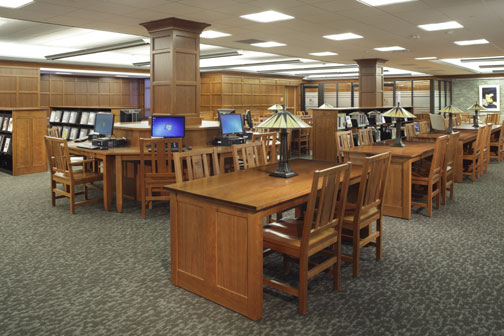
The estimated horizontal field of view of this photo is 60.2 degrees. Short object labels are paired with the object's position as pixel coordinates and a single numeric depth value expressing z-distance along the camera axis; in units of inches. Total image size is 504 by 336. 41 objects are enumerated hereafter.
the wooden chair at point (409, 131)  296.4
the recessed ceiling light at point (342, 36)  308.1
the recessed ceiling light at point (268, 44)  348.4
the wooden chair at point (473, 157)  297.7
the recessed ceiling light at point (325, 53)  406.0
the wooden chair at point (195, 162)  130.1
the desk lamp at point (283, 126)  137.8
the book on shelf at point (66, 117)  416.2
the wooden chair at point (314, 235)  107.7
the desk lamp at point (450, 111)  307.0
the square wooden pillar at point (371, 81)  455.2
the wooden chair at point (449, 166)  224.1
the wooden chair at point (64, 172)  210.7
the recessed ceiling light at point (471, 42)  332.6
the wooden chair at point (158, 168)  199.2
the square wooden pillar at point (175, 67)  255.0
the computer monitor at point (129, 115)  295.0
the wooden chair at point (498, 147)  379.2
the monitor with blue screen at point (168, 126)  233.3
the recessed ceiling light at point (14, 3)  210.0
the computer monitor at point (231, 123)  263.0
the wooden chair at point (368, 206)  130.3
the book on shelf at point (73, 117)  403.1
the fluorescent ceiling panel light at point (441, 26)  263.4
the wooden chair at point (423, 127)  354.4
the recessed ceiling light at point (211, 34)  295.5
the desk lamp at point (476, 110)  361.8
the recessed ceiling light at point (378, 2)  212.4
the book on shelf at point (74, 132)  399.6
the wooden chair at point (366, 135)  250.7
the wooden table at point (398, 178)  199.6
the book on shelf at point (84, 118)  386.6
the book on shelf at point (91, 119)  380.8
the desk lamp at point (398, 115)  222.6
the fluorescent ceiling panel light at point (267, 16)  239.8
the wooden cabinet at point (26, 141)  313.6
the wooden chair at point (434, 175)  205.5
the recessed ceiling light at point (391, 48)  366.9
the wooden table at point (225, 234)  104.5
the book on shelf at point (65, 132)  406.8
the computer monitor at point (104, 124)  250.2
